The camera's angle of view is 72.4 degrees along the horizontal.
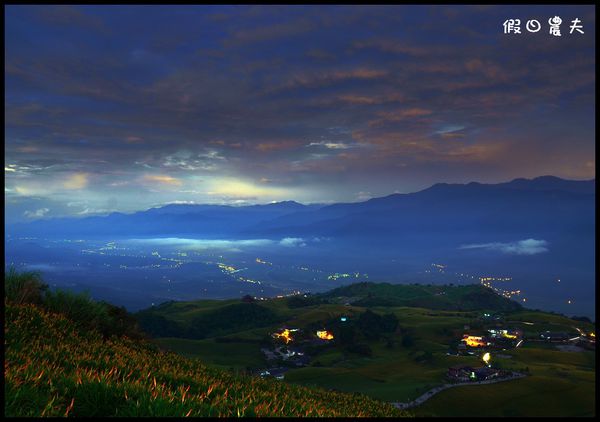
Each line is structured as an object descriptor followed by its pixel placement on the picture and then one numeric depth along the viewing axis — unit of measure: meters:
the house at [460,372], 92.45
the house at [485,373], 91.29
